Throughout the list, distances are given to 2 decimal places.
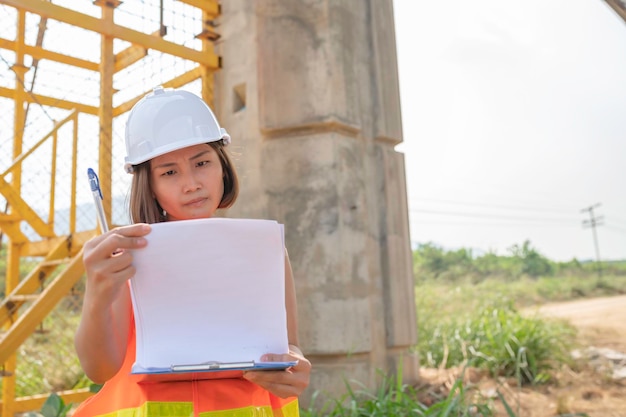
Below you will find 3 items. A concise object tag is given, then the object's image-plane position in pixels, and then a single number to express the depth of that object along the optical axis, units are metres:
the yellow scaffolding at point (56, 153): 3.22
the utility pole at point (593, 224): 36.81
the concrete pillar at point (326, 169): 3.21
